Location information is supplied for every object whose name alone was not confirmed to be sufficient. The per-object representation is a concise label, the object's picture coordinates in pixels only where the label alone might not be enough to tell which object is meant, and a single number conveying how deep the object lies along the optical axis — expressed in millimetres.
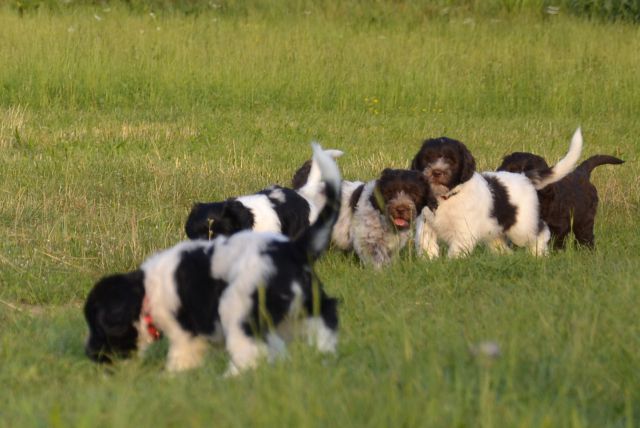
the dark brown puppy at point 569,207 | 18922
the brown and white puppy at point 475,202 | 17766
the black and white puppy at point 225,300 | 10250
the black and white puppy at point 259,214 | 16406
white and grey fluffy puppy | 16953
